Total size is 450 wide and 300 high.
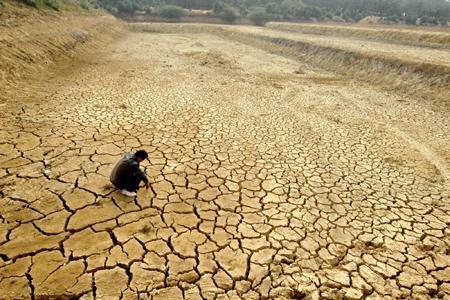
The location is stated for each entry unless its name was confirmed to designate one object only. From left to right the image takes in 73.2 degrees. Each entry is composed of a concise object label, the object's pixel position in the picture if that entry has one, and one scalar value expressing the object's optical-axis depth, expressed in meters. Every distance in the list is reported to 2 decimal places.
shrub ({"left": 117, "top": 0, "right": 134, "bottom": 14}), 35.62
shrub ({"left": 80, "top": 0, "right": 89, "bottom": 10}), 22.03
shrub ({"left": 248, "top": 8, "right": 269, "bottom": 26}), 41.25
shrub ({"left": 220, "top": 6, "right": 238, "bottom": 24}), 40.66
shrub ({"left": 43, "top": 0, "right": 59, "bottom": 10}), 14.88
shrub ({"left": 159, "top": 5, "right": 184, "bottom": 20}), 38.09
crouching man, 3.91
